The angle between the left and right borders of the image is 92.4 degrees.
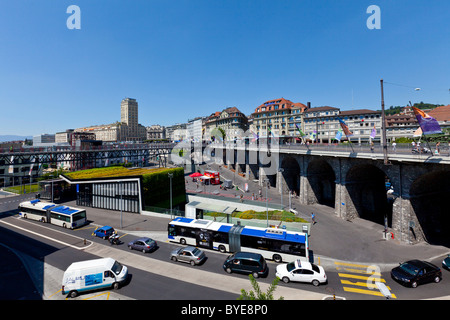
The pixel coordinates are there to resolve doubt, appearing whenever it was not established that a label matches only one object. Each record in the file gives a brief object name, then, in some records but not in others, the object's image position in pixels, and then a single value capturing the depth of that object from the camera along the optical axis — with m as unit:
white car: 17.70
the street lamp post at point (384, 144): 24.41
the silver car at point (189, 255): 20.91
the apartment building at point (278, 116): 95.06
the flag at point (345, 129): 28.92
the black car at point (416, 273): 17.38
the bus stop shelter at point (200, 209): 34.56
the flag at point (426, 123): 19.22
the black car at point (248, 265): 18.77
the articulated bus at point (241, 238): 21.05
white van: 16.44
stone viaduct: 25.03
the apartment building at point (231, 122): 123.84
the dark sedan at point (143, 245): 23.44
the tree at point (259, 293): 9.14
